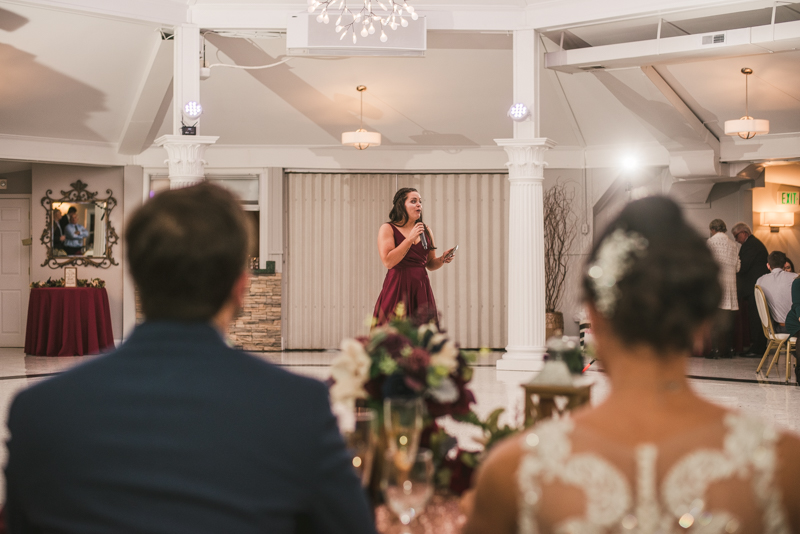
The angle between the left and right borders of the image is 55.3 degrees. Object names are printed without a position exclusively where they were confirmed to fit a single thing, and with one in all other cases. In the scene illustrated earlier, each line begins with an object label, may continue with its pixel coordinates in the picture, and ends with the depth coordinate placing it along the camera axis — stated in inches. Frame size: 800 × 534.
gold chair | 288.8
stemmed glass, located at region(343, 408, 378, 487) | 60.5
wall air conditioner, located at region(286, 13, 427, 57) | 273.3
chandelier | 271.7
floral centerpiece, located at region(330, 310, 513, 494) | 64.4
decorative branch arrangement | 391.9
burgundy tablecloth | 350.9
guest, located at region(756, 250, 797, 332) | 323.9
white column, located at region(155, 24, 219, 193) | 270.2
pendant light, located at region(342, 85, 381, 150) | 336.2
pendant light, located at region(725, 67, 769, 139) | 318.3
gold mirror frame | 394.9
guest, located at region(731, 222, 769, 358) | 378.3
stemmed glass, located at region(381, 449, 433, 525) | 55.4
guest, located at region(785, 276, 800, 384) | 271.1
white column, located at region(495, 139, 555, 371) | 282.2
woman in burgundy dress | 213.3
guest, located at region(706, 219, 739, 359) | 352.8
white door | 415.0
